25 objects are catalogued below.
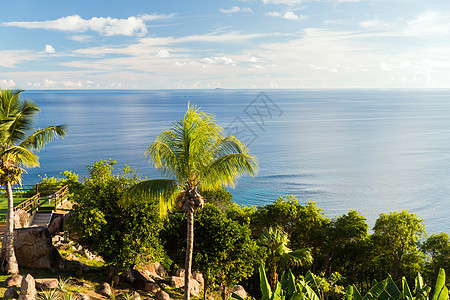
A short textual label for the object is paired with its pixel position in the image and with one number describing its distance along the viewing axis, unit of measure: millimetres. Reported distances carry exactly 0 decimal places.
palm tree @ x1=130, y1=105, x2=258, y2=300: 13891
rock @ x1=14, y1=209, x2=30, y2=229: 22453
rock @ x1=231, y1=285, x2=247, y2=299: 24552
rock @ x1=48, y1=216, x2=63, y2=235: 26562
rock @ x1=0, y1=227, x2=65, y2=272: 18625
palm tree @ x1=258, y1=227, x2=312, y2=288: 19153
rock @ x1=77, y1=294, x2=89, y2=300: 14992
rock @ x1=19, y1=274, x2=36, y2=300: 13680
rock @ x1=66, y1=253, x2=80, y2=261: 21420
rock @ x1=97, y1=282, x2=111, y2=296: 17500
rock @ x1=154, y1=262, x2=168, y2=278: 26109
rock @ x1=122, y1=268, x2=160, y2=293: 19922
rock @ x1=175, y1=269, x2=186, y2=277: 27097
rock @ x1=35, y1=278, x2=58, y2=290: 15226
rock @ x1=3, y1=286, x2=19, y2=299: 14188
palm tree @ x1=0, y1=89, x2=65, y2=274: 16109
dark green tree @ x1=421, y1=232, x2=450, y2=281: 25797
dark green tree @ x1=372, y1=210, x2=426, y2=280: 26688
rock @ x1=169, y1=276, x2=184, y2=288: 23312
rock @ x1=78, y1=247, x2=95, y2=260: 23609
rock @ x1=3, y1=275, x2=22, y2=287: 15570
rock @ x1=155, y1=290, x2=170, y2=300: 18891
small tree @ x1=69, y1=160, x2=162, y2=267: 17703
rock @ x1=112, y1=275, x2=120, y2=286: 19250
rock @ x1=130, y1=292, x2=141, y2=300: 16983
